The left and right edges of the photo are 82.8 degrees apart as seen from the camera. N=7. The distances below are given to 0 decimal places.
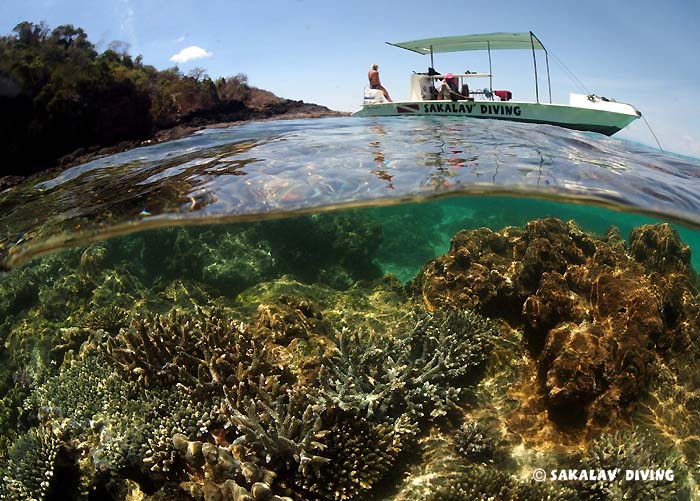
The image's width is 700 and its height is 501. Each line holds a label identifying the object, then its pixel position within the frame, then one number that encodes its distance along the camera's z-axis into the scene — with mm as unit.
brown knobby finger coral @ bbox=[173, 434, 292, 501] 4207
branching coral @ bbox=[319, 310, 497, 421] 5441
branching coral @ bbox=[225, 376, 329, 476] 4617
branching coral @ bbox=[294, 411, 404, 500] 4531
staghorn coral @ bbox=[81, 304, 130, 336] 8031
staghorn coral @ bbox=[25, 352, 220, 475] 5062
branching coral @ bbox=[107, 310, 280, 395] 5720
